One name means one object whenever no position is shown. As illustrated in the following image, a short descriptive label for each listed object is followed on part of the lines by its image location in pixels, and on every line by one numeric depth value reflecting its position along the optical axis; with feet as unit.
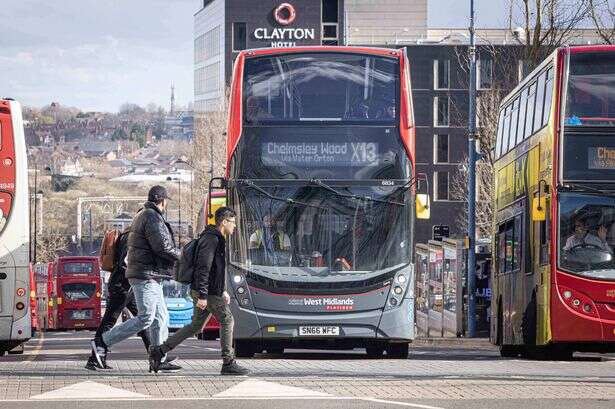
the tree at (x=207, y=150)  349.20
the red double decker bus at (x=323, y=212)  79.92
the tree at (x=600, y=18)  146.45
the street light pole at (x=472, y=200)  144.97
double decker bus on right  76.07
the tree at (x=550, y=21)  145.07
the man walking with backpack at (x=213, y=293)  59.26
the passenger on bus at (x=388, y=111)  80.33
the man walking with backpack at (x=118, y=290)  67.41
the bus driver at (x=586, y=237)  76.43
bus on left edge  83.97
